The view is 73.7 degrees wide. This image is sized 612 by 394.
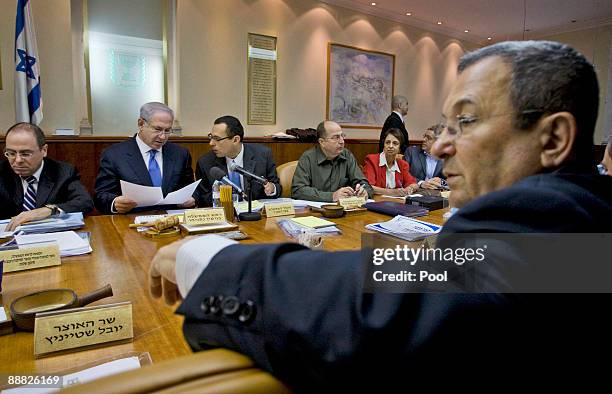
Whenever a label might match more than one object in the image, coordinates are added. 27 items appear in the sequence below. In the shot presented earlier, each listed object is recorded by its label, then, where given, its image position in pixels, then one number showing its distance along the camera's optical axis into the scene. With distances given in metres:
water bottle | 2.01
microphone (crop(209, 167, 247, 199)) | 1.98
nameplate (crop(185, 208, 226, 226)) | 1.77
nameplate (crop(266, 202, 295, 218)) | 2.06
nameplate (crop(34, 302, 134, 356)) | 0.76
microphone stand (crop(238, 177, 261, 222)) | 1.97
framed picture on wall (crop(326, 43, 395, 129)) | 6.27
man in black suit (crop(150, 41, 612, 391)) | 0.43
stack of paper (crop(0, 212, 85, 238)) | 1.67
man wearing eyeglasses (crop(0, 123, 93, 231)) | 2.18
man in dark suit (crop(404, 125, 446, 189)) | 4.09
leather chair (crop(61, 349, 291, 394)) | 0.38
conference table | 0.76
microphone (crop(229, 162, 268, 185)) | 1.96
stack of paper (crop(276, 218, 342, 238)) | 1.71
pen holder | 1.94
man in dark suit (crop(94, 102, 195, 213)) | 2.59
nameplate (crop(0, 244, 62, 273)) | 1.19
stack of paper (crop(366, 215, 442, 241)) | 1.65
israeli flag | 3.61
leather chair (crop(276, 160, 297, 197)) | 3.23
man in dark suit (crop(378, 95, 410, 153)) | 5.77
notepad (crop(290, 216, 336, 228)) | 1.81
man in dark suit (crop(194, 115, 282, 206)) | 2.97
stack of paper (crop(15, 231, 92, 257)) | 1.37
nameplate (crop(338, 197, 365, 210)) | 2.28
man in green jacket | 3.18
